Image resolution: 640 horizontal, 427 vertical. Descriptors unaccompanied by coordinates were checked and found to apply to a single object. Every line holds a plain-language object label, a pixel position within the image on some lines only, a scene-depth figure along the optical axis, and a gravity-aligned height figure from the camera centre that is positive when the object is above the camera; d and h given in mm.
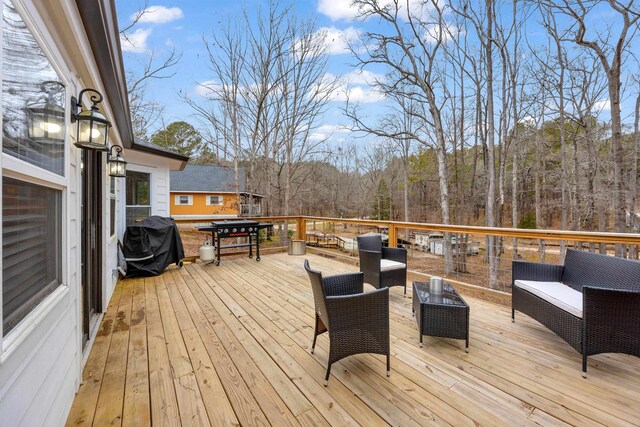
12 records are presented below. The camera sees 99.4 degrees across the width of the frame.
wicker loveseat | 1908 -746
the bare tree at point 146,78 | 7379 +4181
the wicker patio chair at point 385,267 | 3412 -745
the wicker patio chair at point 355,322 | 1941 -826
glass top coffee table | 2318 -948
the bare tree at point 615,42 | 5457 +3749
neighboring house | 17688 +1009
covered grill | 4555 -651
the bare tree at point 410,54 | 7973 +4911
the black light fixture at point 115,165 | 3586 +586
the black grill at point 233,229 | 5402 -411
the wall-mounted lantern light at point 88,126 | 1881 +587
